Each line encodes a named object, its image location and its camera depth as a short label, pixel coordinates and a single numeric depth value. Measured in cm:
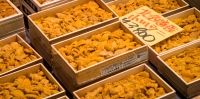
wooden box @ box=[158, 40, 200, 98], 159
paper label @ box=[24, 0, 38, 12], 196
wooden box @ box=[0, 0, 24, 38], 180
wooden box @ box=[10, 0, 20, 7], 205
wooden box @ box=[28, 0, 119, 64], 174
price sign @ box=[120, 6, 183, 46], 183
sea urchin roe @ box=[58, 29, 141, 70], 165
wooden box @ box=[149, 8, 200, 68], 199
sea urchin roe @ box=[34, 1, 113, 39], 181
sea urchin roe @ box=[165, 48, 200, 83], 164
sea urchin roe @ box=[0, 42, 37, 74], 167
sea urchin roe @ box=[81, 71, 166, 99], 154
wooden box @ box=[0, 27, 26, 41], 185
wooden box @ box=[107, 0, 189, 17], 200
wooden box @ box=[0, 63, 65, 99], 159
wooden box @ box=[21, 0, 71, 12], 192
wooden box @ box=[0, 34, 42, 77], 168
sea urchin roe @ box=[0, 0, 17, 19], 185
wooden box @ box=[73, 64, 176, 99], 154
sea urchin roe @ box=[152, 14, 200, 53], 181
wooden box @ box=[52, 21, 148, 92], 157
